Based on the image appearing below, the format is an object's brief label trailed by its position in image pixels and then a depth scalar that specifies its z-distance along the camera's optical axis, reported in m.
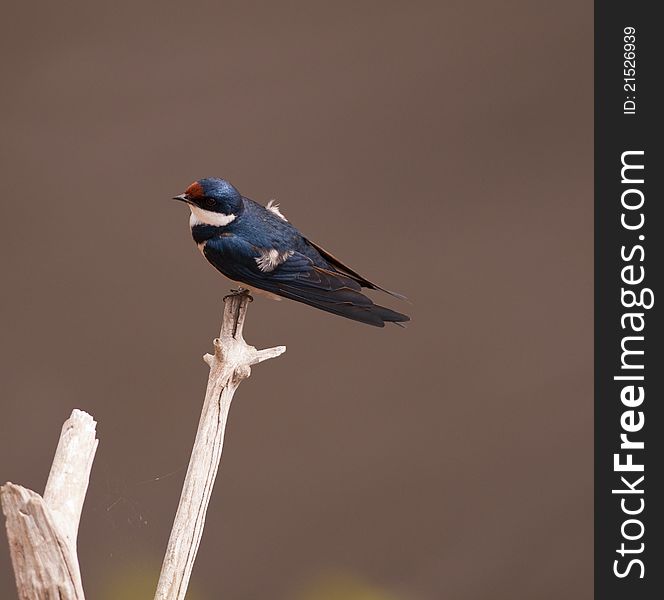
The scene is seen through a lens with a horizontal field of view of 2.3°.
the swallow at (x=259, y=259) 9.86
